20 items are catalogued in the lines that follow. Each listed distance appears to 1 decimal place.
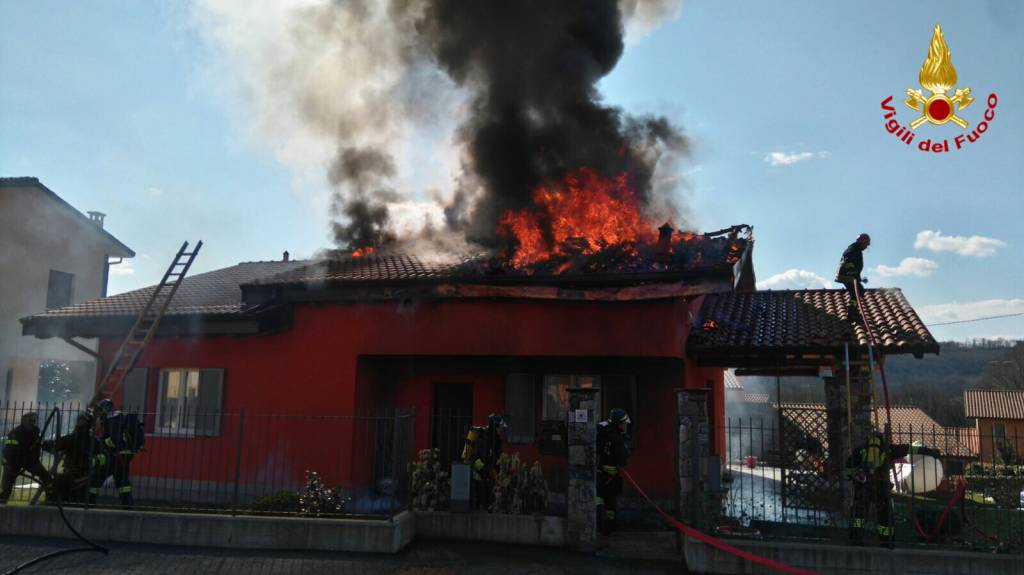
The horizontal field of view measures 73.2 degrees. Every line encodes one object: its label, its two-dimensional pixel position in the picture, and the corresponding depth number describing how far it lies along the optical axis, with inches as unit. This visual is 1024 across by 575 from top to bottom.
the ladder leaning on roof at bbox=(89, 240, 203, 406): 449.7
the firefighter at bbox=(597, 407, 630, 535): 342.0
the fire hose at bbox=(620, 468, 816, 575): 283.7
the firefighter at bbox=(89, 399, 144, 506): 363.9
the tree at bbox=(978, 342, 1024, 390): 2188.7
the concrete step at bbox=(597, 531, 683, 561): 324.5
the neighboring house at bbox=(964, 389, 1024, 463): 1471.5
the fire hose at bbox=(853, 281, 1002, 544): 301.4
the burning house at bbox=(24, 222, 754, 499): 425.1
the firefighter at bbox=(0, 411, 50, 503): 356.8
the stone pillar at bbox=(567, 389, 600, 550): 325.7
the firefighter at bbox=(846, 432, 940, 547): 293.1
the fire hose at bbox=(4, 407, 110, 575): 286.8
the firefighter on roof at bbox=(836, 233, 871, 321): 414.3
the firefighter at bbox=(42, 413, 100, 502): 354.6
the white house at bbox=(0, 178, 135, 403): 904.9
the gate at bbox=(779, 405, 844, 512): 443.2
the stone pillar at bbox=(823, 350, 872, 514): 407.2
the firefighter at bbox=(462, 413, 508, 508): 351.6
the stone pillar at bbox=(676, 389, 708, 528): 311.9
